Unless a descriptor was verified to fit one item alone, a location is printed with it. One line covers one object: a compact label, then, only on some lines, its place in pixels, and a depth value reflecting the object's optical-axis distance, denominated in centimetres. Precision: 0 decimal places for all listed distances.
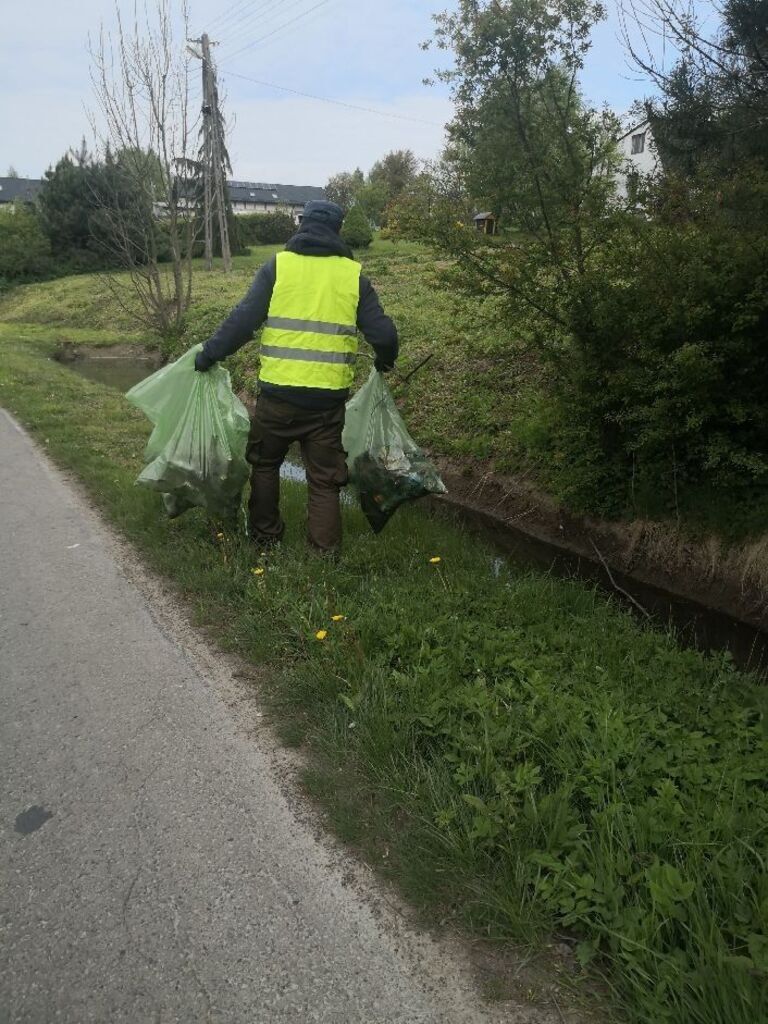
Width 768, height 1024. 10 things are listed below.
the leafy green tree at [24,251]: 3491
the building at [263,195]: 8088
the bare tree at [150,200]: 1157
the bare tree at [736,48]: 530
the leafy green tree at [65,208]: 3366
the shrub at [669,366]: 479
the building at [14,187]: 7238
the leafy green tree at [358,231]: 3331
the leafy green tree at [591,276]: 493
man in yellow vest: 427
